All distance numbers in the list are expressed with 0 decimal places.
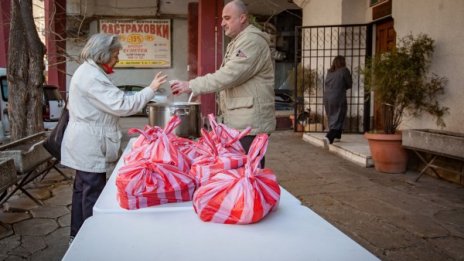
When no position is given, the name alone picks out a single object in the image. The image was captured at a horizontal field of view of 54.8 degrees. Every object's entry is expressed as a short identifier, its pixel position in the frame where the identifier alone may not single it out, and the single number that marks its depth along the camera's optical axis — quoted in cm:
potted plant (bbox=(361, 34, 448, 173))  585
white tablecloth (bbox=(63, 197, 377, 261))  122
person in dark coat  789
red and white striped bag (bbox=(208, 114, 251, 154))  193
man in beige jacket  264
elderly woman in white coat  246
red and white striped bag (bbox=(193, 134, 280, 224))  137
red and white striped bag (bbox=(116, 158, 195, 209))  157
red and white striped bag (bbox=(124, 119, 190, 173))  176
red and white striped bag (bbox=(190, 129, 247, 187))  167
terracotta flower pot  589
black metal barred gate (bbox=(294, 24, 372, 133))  909
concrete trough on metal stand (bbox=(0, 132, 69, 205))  395
